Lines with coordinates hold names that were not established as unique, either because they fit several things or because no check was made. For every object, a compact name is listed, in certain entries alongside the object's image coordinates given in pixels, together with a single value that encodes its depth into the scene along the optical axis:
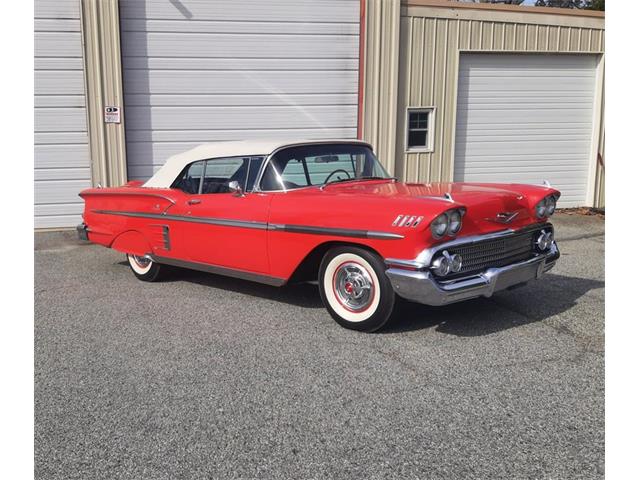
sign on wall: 9.35
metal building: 9.38
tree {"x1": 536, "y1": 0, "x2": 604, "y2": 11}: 31.71
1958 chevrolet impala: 3.99
